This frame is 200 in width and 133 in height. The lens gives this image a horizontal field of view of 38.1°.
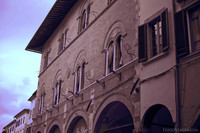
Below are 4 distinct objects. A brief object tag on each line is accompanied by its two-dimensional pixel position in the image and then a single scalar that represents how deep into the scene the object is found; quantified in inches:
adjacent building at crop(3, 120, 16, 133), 2208.9
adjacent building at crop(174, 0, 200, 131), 273.9
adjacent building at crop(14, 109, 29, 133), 1743.4
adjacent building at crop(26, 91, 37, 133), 1331.0
